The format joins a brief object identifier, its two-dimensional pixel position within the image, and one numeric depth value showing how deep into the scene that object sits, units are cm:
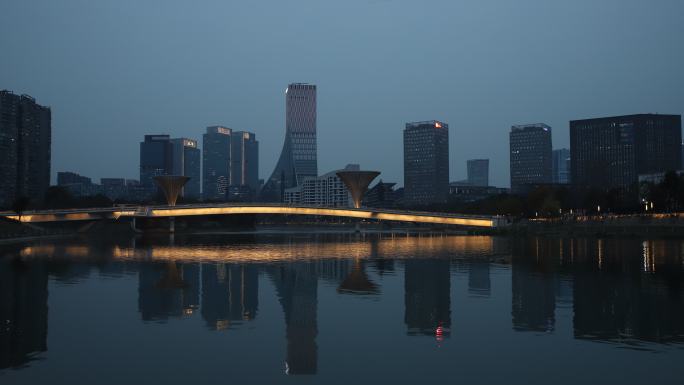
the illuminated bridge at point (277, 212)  10725
